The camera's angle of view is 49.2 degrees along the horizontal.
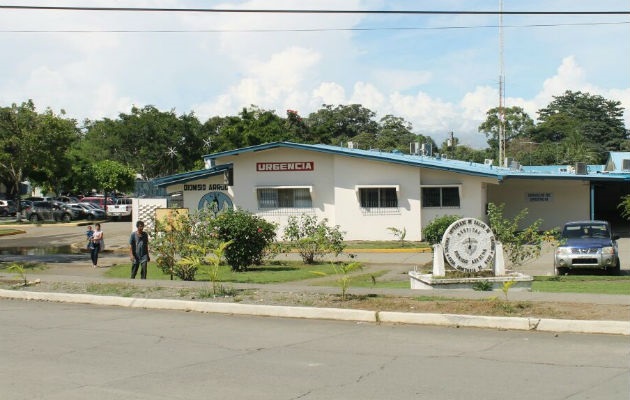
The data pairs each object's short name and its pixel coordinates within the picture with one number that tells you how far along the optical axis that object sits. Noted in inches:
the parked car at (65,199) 2320.4
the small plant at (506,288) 422.9
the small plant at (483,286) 545.3
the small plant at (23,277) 591.4
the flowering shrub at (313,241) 880.3
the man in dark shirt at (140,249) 692.7
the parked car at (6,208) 2399.1
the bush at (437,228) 1034.7
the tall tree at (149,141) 2694.4
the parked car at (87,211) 2090.3
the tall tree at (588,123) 3531.3
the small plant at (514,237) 652.1
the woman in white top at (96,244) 895.1
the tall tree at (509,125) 3602.4
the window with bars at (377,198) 1203.9
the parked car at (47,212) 2026.3
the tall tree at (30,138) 1862.7
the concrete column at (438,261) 574.9
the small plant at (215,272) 503.5
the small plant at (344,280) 459.2
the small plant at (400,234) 1135.1
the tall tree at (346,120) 3656.5
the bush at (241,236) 802.2
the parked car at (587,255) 721.0
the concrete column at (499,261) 572.4
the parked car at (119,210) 2071.9
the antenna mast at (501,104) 2164.4
